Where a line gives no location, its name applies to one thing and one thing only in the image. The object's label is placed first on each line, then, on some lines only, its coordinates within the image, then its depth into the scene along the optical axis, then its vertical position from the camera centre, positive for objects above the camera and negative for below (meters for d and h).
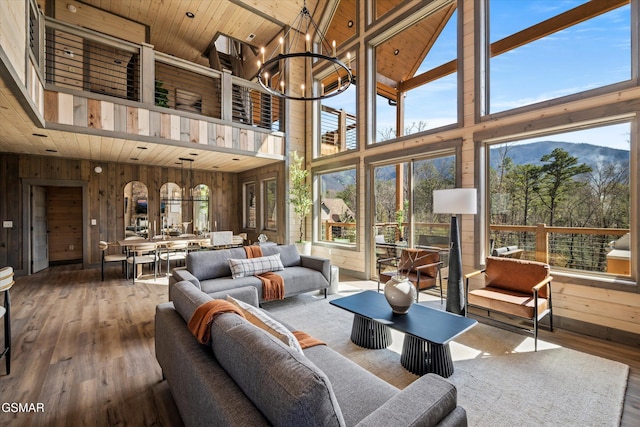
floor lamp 3.21 -0.21
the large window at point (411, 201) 4.55 +0.21
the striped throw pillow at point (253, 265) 3.80 -0.71
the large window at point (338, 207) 6.05 +0.14
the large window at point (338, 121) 6.20 +2.08
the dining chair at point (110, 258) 5.47 -0.83
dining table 5.39 -0.54
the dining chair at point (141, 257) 5.32 -0.83
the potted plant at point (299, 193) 6.52 +0.46
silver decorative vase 2.54 -0.72
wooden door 7.36 -0.23
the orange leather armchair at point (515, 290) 2.89 -0.89
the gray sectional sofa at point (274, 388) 0.90 -0.69
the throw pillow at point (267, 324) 1.41 -0.59
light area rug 1.93 -1.33
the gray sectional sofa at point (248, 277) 3.52 -0.80
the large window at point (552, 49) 3.19 +1.99
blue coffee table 2.29 -0.93
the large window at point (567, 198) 3.13 +0.17
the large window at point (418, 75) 4.57 +2.44
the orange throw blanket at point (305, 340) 1.83 -0.83
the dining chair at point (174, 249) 5.59 -0.71
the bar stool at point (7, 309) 2.21 -0.74
